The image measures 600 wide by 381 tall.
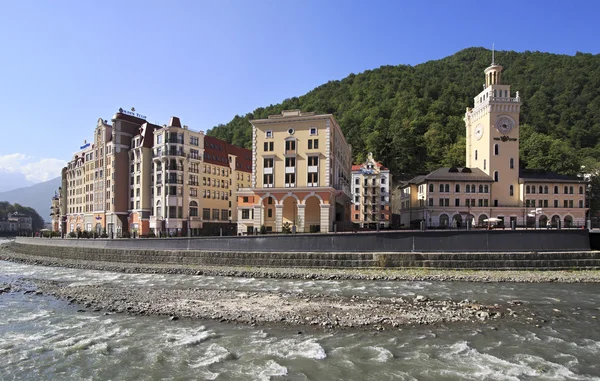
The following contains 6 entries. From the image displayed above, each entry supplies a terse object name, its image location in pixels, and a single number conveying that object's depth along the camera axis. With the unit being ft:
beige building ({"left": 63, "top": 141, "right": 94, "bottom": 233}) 284.82
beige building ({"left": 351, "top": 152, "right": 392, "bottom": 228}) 305.73
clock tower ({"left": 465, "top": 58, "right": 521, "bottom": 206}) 247.50
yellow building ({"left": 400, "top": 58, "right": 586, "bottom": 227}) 240.53
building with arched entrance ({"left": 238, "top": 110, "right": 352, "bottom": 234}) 176.45
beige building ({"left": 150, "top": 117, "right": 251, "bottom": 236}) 232.32
